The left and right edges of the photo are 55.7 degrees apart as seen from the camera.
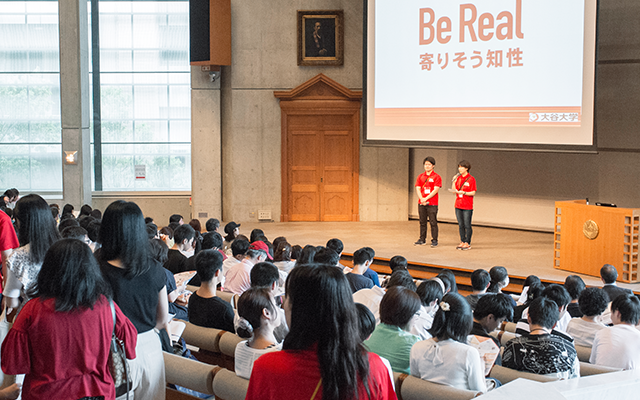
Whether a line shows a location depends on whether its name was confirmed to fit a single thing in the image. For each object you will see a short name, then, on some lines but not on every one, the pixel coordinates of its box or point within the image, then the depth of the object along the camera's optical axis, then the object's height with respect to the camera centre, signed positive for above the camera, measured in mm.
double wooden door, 11336 +245
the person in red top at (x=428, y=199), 8695 -370
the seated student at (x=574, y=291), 4699 -907
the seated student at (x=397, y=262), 5402 -801
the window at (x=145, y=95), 12430 +1604
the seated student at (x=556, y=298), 3924 -824
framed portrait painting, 11133 +2473
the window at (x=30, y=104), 12328 +1395
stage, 7621 -1057
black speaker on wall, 10750 +2554
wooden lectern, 6711 -748
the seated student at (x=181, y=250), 5137 -695
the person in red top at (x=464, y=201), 8359 -381
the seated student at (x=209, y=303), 3715 -804
